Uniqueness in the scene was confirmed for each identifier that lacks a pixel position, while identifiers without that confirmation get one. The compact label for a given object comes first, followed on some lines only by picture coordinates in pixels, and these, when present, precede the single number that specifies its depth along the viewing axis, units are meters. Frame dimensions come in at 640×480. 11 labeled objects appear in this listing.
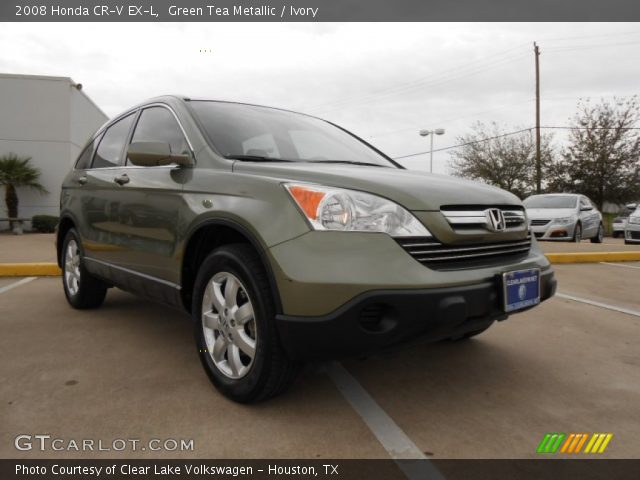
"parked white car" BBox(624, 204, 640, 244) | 10.90
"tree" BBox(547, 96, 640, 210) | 24.53
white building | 14.85
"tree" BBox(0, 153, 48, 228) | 14.23
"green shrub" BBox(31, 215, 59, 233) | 14.32
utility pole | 22.80
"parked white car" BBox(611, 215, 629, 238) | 19.52
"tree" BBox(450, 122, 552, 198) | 28.97
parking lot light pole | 23.53
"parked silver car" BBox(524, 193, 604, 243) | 9.84
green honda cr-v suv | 1.84
